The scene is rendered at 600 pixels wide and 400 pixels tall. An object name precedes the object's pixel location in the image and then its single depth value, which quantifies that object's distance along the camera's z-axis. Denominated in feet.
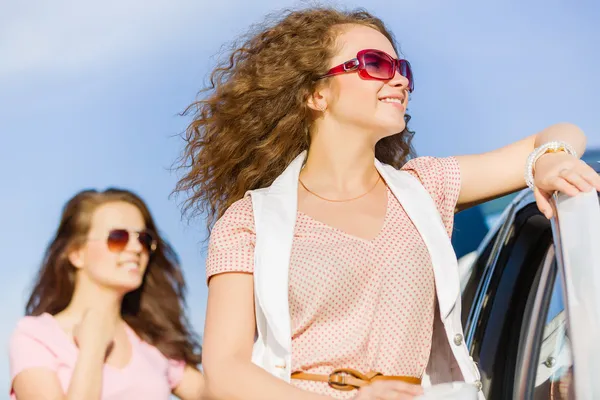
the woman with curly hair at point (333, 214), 7.07
